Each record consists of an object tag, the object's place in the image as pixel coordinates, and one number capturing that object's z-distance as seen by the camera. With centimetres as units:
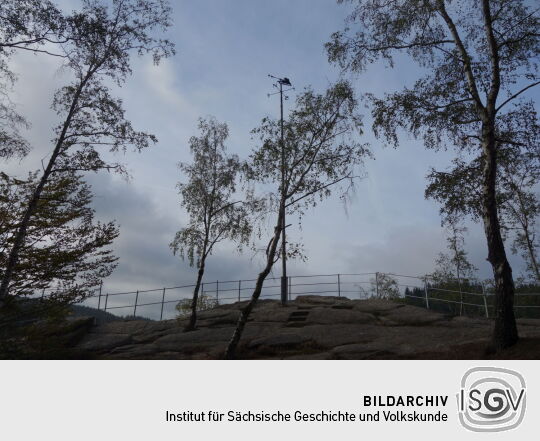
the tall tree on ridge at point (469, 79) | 1354
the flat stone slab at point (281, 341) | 1834
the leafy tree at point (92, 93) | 1473
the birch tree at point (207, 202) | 2420
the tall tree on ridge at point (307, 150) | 2001
